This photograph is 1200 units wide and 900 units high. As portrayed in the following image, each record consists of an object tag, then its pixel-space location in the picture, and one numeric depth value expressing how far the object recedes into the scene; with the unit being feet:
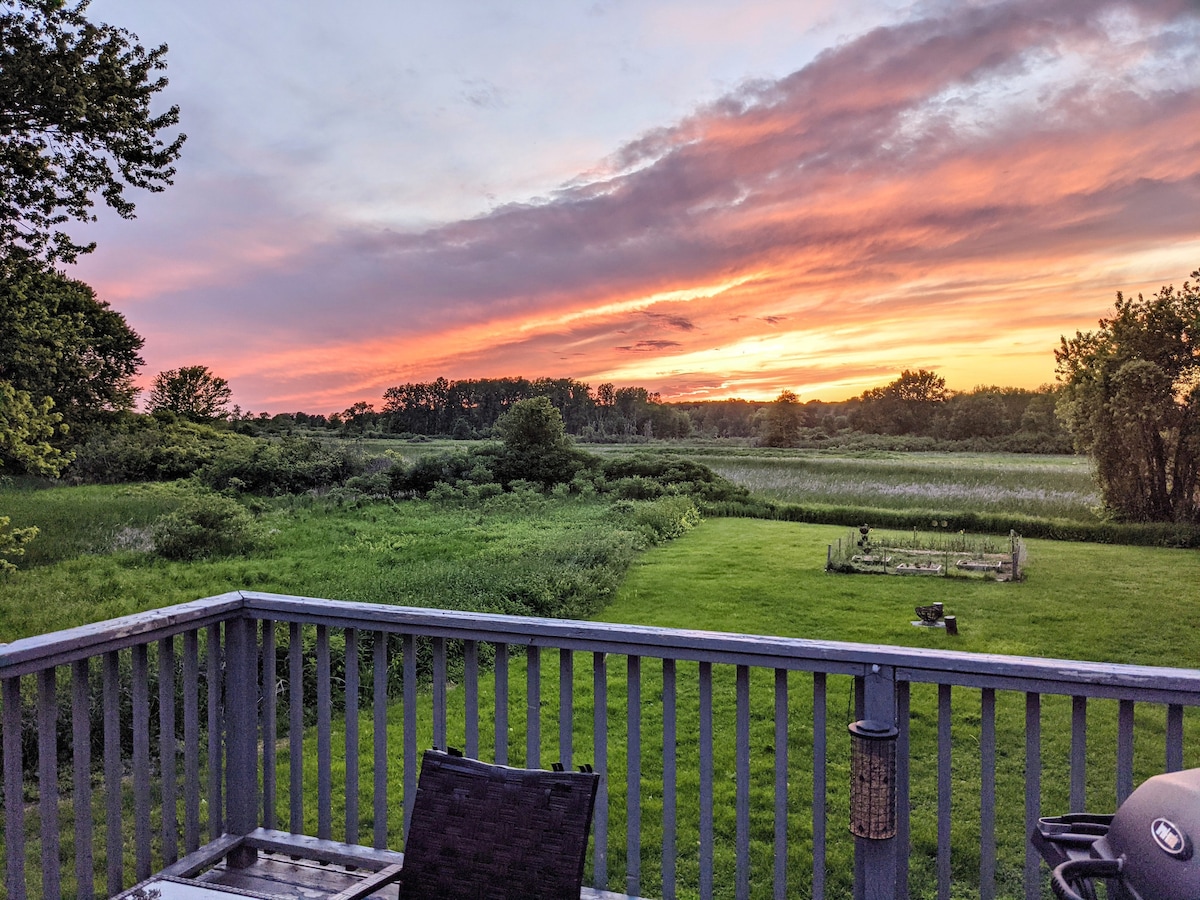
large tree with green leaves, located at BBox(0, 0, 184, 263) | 20.68
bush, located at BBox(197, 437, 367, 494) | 40.80
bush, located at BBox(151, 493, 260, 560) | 33.01
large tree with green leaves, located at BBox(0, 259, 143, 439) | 24.71
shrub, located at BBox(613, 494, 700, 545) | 40.40
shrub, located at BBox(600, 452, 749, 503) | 45.55
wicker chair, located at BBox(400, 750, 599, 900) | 4.43
